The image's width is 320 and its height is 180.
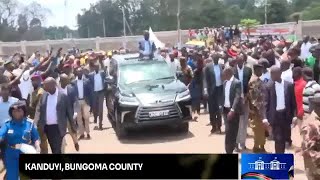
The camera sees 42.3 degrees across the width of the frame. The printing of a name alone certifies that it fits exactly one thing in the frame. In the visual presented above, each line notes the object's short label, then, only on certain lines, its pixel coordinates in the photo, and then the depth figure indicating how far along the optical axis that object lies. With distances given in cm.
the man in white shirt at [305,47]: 1258
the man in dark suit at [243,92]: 725
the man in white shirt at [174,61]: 1147
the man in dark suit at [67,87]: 784
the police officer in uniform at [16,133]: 506
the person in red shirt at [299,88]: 654
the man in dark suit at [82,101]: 920
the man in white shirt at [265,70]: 762
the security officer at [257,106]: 702
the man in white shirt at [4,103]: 622
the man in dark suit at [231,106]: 667
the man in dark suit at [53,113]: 627
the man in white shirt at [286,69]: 737
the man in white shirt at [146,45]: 1264
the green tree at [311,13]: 5049
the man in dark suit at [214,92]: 912
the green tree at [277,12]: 5088
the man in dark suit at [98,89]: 1011
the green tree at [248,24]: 2793
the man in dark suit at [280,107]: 618
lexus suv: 867
